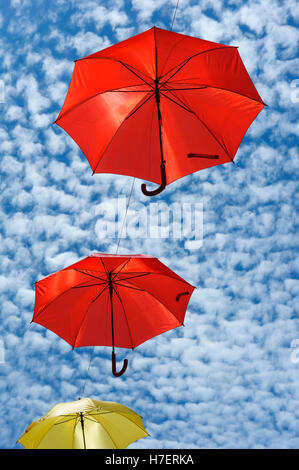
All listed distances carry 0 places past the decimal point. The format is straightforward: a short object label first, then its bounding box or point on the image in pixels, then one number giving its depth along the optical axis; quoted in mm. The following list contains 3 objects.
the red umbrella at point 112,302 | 12820
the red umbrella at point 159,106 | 10141
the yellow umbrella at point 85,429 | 11961
